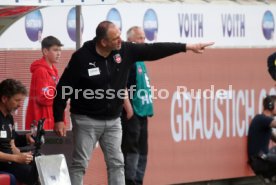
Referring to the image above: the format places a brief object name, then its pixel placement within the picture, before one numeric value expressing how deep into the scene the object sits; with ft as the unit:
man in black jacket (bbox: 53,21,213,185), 33.55
